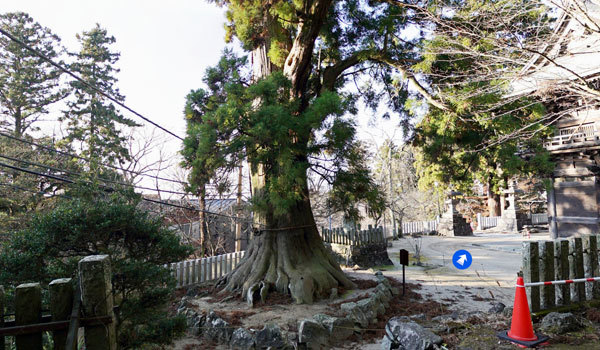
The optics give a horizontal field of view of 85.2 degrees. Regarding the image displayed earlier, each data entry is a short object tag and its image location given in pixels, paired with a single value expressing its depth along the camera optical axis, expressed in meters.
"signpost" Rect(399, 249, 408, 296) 7.70
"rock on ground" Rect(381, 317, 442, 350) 3.19
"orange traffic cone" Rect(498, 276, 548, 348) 3.36
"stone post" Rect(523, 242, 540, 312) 4.32
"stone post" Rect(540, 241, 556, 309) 4.38
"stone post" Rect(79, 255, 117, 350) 2.46
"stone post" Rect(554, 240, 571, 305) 4.46
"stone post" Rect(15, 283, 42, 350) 2.30
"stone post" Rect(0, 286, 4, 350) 2.28
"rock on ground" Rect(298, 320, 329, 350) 4.95
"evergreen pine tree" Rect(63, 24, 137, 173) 16.22
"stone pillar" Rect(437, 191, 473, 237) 22.25
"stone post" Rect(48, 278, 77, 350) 2.37
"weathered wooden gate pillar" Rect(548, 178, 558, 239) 13.49
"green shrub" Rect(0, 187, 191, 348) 3.63
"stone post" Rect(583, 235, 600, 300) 4.70
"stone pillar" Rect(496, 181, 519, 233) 23.19
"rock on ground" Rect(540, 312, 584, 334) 3.51
